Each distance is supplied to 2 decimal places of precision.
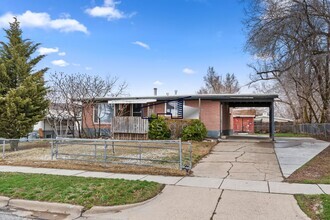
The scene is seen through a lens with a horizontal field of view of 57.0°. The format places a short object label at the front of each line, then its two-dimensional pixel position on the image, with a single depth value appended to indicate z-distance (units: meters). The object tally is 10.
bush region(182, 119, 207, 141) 18.11
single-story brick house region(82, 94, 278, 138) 19.33
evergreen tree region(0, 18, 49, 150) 16.03
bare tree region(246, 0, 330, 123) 13.59
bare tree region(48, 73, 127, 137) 22.06
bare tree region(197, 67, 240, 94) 55.91
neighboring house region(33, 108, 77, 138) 23.50
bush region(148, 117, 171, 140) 18.81
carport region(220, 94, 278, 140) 18.56
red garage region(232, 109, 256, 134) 41.99
